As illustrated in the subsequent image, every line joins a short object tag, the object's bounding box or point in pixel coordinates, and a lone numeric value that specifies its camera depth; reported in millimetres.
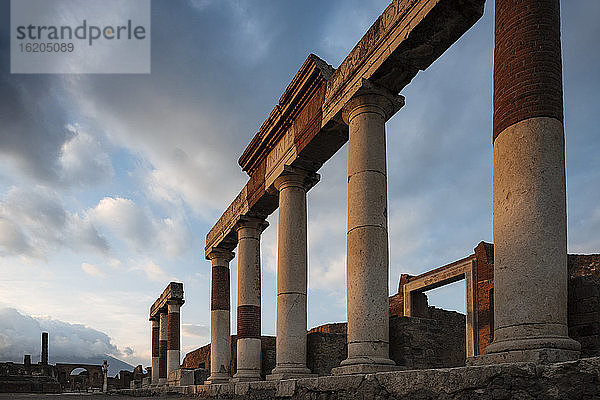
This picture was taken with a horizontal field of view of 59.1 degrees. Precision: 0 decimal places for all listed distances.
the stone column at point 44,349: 55725
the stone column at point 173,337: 26062
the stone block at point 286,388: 8896
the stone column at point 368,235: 8406
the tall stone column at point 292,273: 11531
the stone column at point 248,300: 14348
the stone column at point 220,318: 17594
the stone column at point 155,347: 30181
